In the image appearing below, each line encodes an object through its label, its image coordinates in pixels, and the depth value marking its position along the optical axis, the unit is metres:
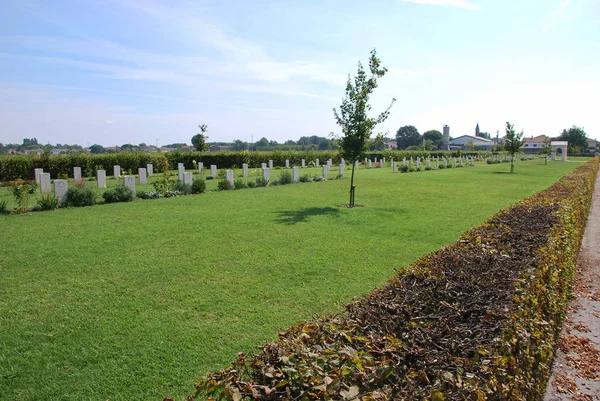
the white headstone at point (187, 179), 15.48
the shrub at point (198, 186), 15.54
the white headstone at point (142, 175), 19.26
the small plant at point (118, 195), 12.81
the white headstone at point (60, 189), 11.58
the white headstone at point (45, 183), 12.98
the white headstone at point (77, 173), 20.09
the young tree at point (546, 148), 52.94
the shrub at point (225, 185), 17.12
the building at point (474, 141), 118.06
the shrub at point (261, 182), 18.60
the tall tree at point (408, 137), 124.69
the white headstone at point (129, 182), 13.65
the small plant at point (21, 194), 10.72
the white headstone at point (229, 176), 17.47
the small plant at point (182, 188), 15.14
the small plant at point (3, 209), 10.53
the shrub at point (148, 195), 13.99
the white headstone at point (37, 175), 18.43
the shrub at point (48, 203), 11.27
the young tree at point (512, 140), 33.06
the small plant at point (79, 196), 11.94
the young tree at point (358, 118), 12.30
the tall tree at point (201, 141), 35.50
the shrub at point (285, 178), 20.14
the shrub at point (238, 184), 17.65
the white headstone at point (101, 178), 16.88
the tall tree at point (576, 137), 97.18
